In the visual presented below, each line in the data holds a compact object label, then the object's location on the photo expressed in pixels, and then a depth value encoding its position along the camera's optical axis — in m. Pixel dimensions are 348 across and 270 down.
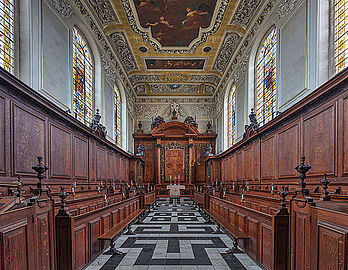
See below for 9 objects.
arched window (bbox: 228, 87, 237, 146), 14.84
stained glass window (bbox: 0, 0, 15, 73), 5.49
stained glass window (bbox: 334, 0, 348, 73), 5.41
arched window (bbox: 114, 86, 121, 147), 15.19
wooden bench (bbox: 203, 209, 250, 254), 4.41
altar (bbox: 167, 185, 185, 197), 16.83
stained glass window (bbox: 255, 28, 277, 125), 9.06
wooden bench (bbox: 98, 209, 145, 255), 4.50
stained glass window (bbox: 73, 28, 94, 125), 9.30
